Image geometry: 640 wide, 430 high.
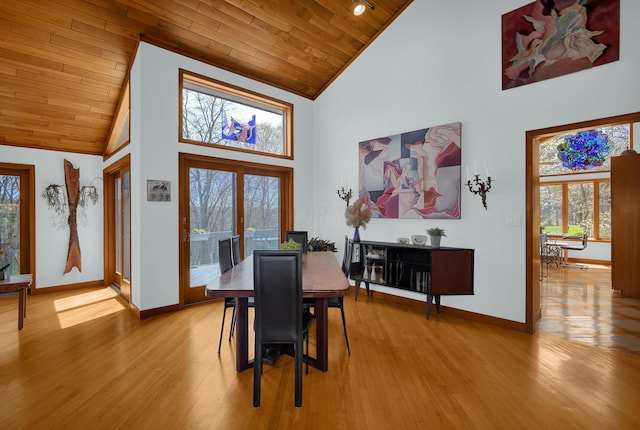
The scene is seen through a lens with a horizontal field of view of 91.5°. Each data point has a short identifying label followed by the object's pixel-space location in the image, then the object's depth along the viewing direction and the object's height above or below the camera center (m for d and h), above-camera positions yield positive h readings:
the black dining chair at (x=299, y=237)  4.29 -0.31
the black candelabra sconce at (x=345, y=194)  5.08 +0.33
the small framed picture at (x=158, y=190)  3.80 +0.31
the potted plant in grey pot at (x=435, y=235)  3.85 -0.27
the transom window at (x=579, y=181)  7.19 +0.80
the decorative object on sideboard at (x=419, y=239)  4.03 -0.33
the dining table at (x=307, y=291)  2.00 -0.49
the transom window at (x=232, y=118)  4.32 +1.50
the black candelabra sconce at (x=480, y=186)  3.60 +0.31
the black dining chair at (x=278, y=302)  1.95 -0.55
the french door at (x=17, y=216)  4.65 +0.01
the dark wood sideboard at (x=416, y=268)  3.71 -0.71
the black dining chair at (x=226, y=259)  2.91 -0.43
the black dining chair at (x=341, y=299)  2.82 -0.78
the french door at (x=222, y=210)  4.25 +0.08
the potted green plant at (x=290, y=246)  2.90 -0.29
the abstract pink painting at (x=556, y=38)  2.87 +1.74
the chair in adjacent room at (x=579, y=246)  6.65 -0.71
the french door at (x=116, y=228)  4.74 -0.19
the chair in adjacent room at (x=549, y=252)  6.64 -0.92
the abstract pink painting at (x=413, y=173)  3.91 +0.55
